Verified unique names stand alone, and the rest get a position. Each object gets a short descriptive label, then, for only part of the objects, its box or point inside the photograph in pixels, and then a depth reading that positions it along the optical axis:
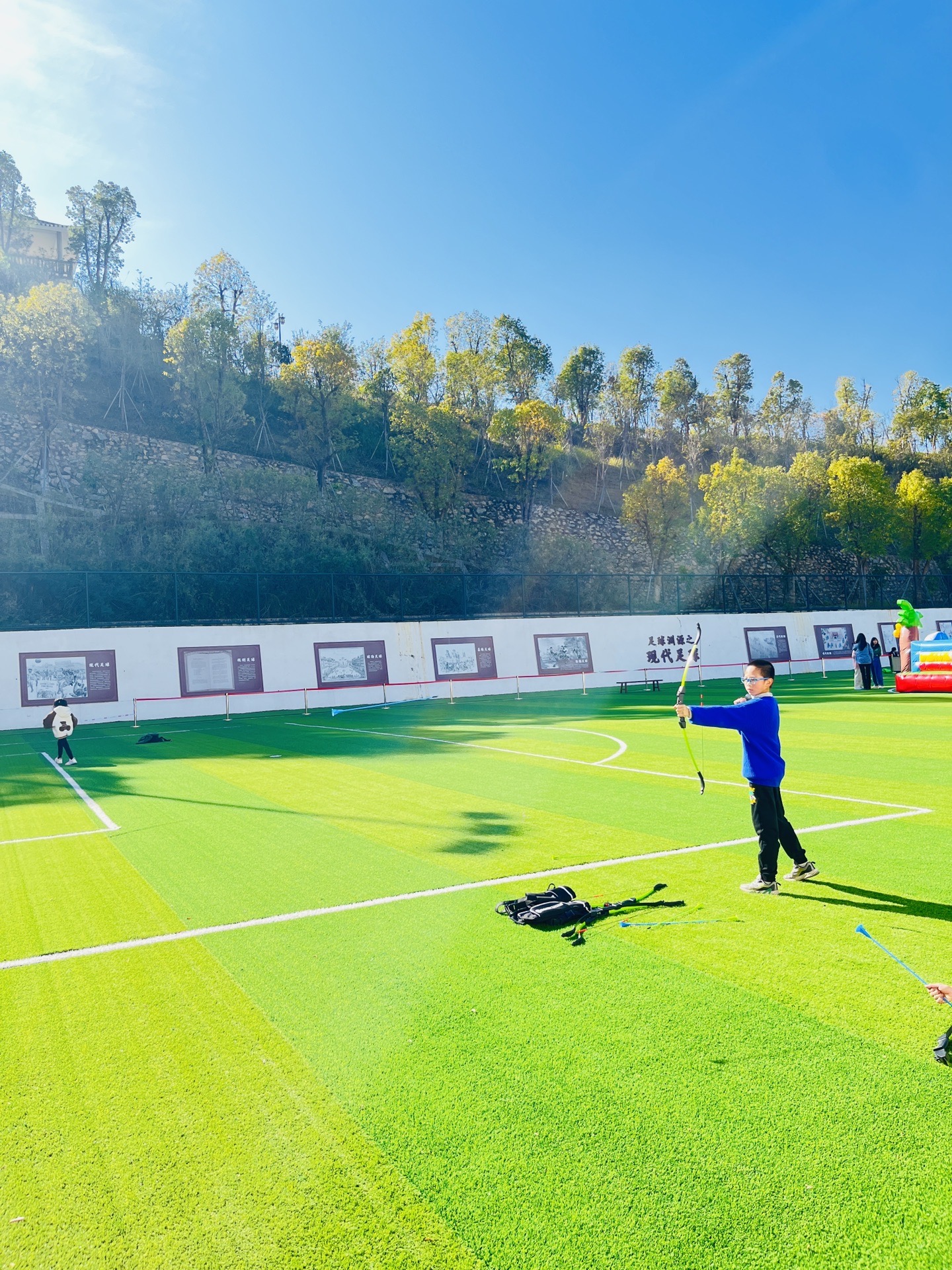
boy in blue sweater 6.88
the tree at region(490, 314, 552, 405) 56.78
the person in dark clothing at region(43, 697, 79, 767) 16.67
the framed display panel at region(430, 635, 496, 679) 31.77
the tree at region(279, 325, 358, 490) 50.72
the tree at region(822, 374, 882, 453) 80.25
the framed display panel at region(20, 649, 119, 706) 25.83
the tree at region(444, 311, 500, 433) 57.91
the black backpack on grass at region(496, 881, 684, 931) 6.31
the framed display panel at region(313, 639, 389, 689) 30.02
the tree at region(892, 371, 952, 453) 72.88
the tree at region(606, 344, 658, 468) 76.88
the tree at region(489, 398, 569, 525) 54.72
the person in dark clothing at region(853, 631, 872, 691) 27.48
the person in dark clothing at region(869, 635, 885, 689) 28.48
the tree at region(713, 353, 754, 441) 79.69
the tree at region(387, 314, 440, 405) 55.41
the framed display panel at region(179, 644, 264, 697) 27.88
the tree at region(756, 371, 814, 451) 82.38
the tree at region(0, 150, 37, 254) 62.06
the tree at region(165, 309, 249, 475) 48.75
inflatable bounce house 25.52
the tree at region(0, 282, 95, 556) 40.41
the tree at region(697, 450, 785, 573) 50.72
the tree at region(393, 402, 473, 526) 50.31
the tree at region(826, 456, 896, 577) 51.59
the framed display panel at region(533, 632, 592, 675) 33.00
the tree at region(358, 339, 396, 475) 62.34
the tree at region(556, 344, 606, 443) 77.12
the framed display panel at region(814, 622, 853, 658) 39.38
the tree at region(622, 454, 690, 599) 52.81
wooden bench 31.25
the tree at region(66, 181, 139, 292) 62.78
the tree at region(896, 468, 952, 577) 55.06
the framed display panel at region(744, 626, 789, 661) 37.66
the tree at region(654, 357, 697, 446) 75.75
